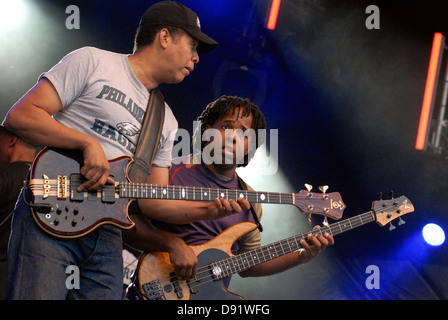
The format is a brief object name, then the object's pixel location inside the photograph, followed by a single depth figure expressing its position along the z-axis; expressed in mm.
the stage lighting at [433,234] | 5258
